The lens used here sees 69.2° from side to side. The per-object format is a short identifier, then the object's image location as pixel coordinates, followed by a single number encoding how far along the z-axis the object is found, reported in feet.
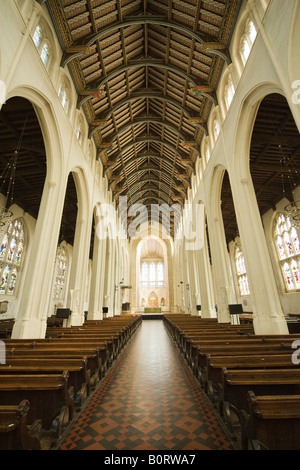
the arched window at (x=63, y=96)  26.58
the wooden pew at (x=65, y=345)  13.26
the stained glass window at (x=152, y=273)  104.42
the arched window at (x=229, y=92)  26.71
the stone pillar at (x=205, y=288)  40.34
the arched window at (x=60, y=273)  62.11
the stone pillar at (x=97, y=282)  39.16
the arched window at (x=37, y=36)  21.04
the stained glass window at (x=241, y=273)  65.67
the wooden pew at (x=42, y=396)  7.46
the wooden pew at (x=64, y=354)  10.84
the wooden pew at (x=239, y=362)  9.32
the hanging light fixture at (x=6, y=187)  34.52
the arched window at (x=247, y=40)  21.54
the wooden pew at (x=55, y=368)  8.93
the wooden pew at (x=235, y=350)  11.10
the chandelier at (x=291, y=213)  40.62
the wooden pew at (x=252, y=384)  7.50
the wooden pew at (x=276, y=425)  5.49
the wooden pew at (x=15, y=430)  4.91
